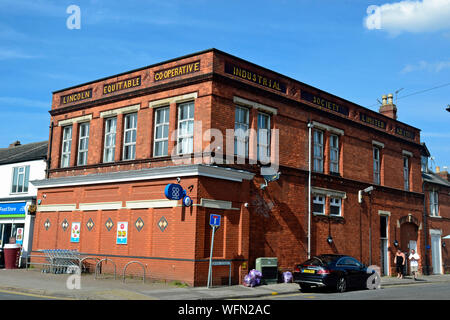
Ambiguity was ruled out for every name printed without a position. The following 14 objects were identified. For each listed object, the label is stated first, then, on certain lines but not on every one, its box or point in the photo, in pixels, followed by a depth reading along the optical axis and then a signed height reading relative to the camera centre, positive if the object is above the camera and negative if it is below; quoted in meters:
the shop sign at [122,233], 20.08 -0.05
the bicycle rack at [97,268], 18.99 -1.53
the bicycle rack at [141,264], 18.05 -1.29
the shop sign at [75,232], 22.25 -0.08
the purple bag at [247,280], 18.09 -1.69
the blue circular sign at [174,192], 17.20 +1.53
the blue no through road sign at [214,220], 16.90 +0.52
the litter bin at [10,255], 23.02 -1.29
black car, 16.97 -1.28
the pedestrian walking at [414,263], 25.39 -1.20
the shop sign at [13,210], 26.62 +1.07
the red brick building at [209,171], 18.42 +2.88
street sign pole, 16.75 -1.25
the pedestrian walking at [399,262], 25.48 -1.16
